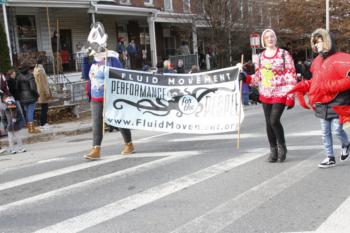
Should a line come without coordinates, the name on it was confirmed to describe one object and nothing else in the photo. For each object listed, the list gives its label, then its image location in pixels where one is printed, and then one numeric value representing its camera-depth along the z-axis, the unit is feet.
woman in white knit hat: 23.58
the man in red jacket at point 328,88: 21.31
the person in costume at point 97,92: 28.32
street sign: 79.20
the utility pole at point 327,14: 103.60
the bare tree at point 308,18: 117.29
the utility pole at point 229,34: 84.85
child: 34.71
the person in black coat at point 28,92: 43.88
